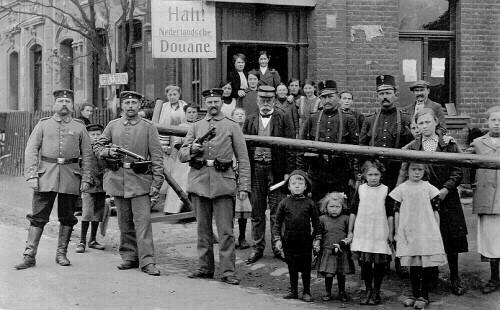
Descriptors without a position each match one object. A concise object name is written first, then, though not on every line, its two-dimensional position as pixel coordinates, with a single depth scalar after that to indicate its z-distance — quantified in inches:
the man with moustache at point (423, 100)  332.8
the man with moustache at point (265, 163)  353.1
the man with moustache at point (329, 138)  330.3
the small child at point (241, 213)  371.9
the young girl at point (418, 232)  275.1
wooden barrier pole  270.2
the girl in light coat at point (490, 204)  294.2
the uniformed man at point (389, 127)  322.0
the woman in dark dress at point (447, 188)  288.4
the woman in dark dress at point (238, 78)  480.1
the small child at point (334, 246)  286.5
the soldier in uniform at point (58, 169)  335.0
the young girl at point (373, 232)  281.7
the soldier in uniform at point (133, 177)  330.6
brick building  522.6
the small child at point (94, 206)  383.2
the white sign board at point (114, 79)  523.5
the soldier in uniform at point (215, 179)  315.9
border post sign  458.6
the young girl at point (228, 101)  457.9
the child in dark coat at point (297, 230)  288.5
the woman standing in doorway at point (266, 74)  474.0
